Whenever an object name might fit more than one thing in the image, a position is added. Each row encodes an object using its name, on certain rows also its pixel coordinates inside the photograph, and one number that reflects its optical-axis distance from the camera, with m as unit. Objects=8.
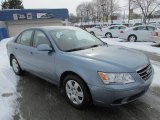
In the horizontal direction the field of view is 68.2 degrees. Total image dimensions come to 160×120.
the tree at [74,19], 54.29
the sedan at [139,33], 8.76
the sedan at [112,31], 11.82
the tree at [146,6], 24.65
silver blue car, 1.85
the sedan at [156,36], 7.15
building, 16.10
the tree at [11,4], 27.90
